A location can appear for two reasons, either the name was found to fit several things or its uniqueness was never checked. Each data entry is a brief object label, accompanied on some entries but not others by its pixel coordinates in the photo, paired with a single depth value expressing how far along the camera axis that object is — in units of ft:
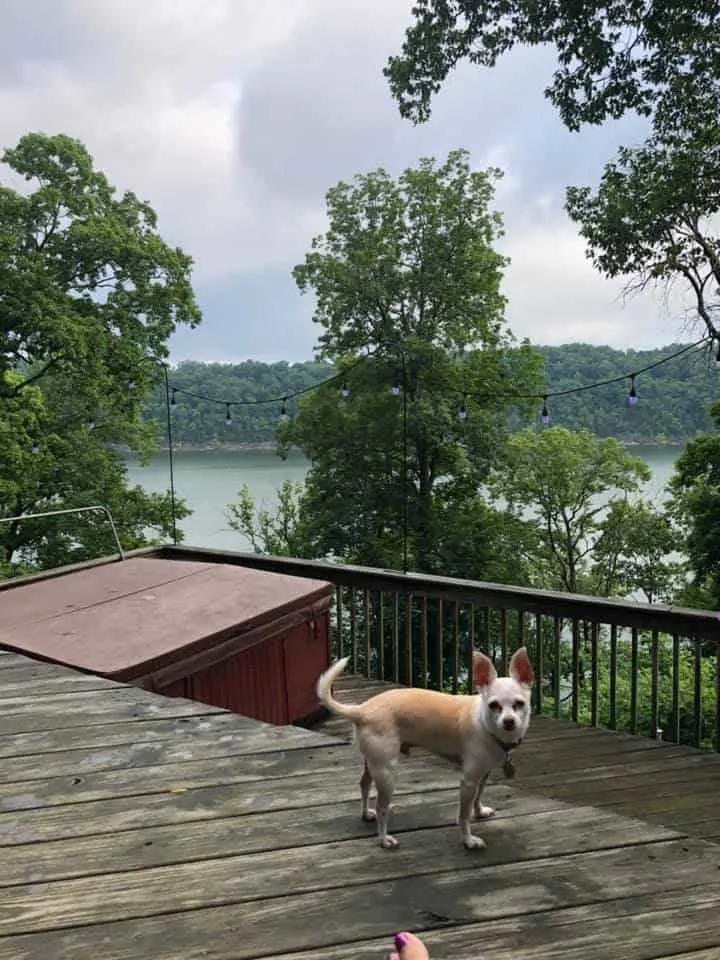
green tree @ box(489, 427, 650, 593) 59.26
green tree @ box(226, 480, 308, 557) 63.10
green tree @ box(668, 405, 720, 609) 33.24
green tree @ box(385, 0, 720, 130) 25.55
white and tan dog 4.42
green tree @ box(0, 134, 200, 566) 40.93
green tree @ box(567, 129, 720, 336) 26.73
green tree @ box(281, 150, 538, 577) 47.11
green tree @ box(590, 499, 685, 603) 58.54
